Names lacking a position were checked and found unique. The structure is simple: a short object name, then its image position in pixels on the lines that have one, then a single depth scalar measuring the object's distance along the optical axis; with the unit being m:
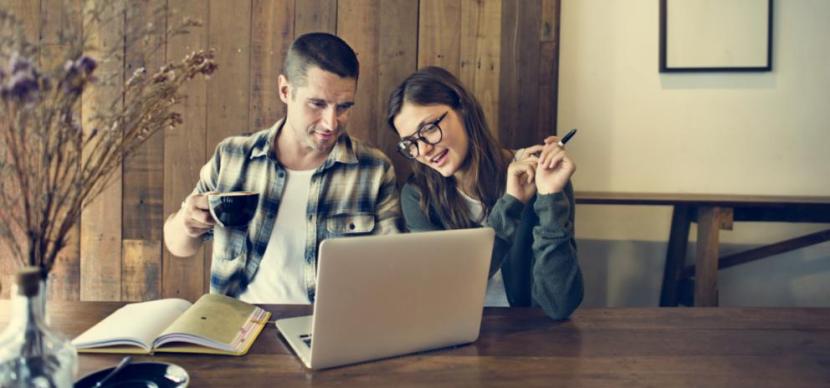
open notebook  1.10
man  1.84
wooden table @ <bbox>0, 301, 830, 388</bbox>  1.01
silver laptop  1.01
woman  1.63
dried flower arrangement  0.76
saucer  0.93
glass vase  0.78
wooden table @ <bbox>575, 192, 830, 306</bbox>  2.00
